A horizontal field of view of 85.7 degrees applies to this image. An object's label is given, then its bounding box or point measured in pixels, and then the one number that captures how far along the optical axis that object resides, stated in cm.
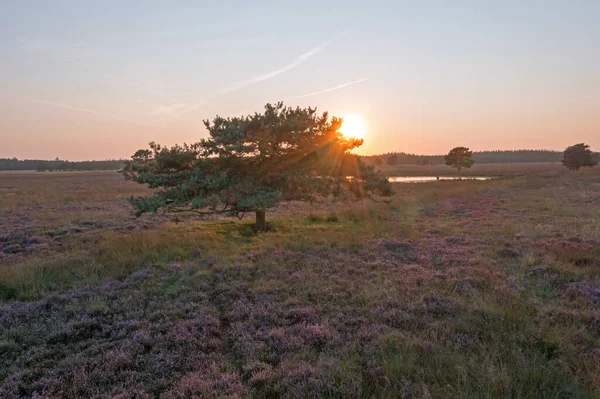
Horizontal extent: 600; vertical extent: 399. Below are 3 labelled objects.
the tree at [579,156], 7692
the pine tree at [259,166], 1305
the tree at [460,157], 9162
